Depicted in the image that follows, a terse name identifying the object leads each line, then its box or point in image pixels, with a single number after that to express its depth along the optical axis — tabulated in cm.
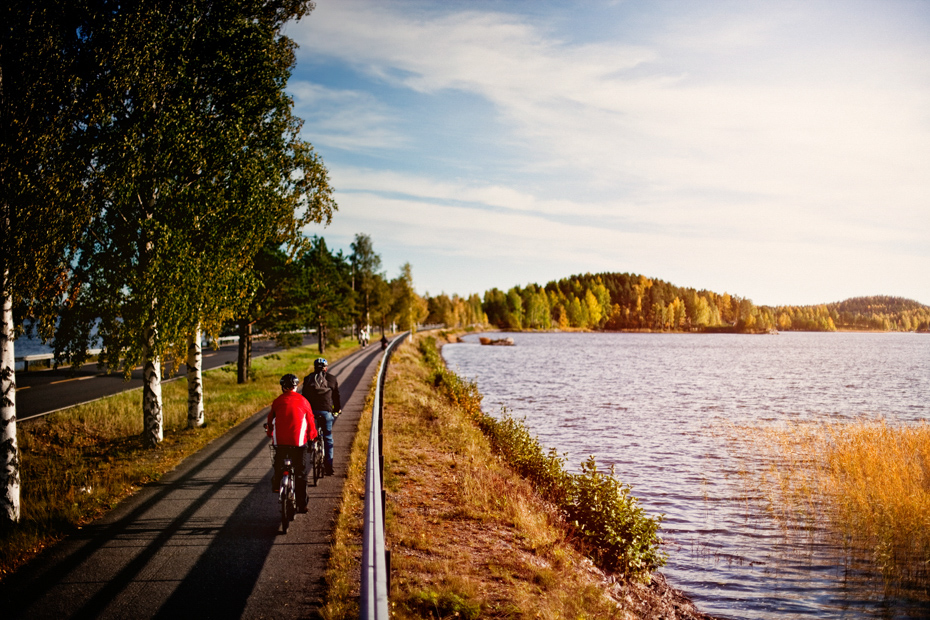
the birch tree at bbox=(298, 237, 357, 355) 2825
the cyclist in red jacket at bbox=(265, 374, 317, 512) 871
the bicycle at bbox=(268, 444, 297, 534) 814
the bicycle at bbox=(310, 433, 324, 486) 1110
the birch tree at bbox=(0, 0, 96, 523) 815
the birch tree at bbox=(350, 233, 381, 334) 6744
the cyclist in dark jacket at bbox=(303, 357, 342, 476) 1077
